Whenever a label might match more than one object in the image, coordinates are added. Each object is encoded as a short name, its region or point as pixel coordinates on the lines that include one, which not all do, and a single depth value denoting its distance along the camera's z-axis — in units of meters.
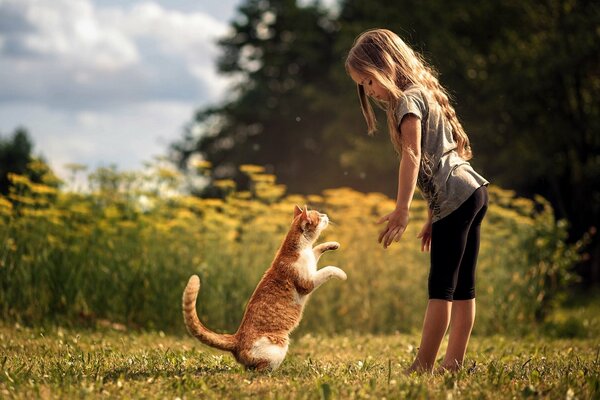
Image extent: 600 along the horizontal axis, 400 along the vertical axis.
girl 4.23
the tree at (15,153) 19.70
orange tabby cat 4.21
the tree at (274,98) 27.69
